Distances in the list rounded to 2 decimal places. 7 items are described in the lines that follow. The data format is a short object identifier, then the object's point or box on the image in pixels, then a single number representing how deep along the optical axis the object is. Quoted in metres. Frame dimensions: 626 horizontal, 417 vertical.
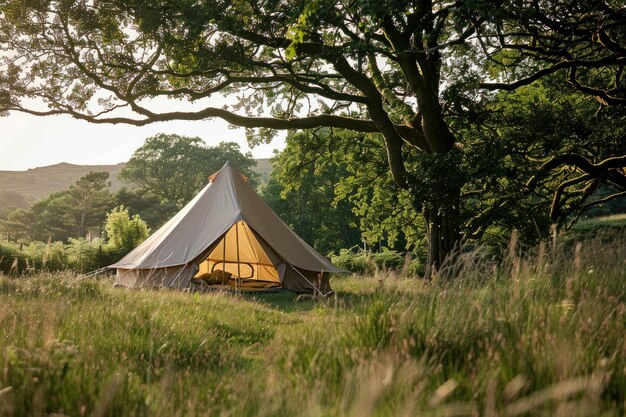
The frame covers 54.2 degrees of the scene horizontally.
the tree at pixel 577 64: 9.02
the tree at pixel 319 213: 37.84
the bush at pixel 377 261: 24.05
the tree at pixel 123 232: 22.31
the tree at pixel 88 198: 48.28
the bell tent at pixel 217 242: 11.99
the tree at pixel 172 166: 47.88
